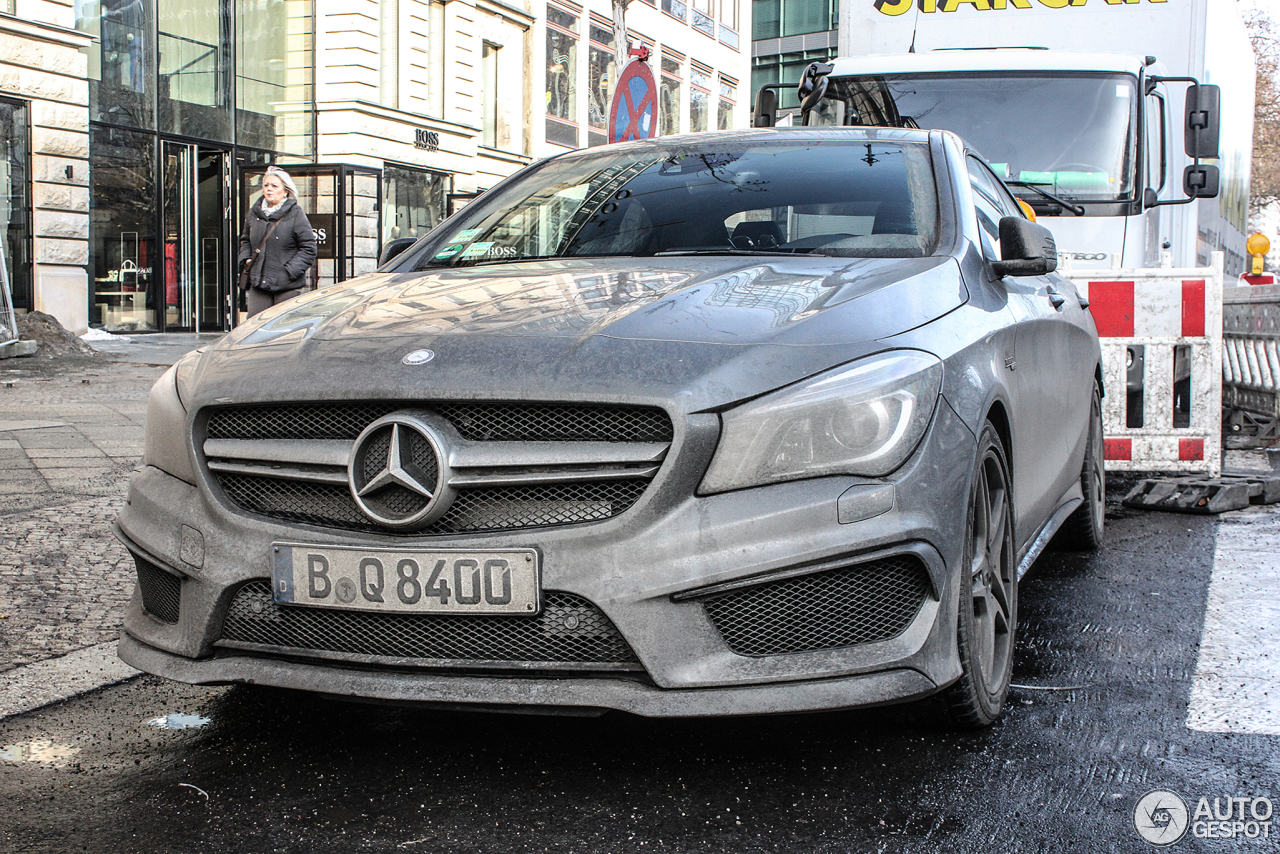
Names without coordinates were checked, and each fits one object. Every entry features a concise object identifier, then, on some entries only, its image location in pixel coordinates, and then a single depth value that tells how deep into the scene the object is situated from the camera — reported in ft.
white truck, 30.66
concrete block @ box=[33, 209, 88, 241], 58.85
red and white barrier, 24.90
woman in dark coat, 37.65
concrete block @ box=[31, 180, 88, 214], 58.80
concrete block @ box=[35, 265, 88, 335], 59.11
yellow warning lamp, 79.66
